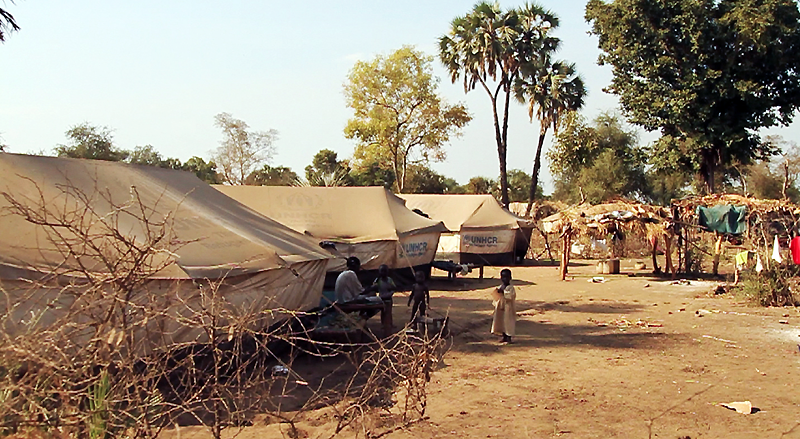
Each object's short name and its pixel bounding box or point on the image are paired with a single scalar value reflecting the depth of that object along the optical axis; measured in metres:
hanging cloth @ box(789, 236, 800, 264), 14.33
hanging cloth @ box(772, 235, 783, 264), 15.71
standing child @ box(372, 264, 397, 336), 11.03
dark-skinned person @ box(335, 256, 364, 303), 10.84
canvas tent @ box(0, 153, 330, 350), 7.14
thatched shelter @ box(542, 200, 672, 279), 20.28
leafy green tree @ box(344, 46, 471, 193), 39.09
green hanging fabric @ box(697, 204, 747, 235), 19.27
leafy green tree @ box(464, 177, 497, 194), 49.78
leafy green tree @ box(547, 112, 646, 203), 40.59
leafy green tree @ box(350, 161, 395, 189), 43.37
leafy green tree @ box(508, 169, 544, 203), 50.75
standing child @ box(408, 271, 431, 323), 11.08
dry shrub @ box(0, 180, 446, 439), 3.81
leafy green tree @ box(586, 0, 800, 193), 26.95
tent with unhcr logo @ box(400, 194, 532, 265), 25.09
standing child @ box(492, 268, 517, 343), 10.87
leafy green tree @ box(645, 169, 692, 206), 51.91
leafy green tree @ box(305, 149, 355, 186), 27.95
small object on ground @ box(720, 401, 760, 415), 7.46
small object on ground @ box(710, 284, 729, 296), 17.31
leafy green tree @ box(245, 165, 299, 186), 51.33
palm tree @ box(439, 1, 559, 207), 31.50
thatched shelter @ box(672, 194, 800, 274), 18.33
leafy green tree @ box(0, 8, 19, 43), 11.74
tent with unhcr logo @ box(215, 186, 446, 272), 17.25
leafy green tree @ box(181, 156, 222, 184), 51.53
